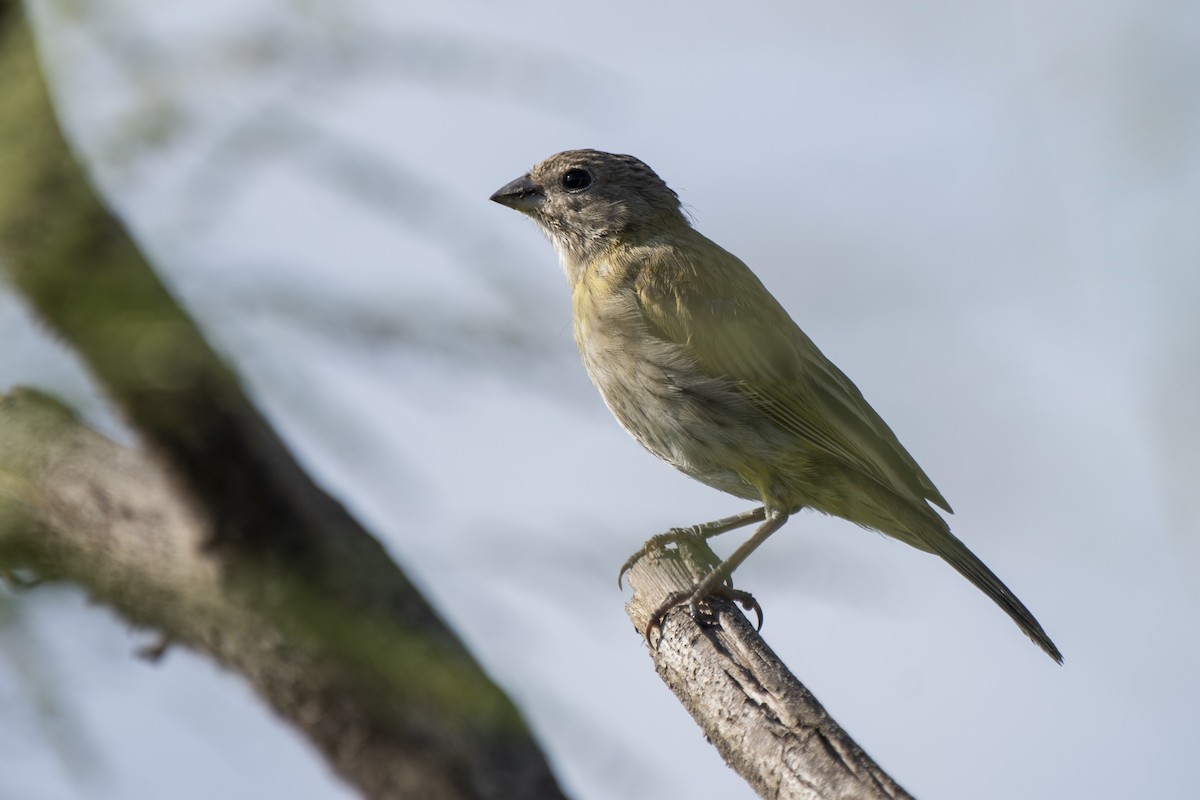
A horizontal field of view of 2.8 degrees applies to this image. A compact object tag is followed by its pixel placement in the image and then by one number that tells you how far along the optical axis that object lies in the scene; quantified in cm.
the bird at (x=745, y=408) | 372
